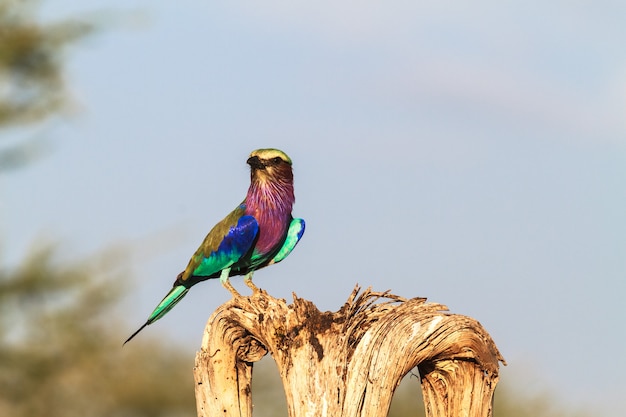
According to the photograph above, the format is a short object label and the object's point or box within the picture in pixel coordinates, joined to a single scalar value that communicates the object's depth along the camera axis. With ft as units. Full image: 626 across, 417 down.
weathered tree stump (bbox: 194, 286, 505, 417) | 36.65
